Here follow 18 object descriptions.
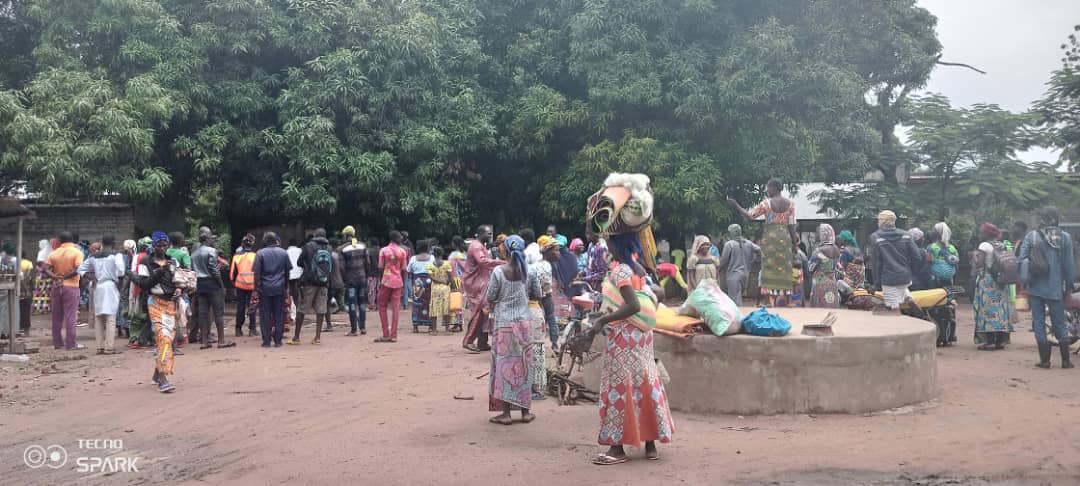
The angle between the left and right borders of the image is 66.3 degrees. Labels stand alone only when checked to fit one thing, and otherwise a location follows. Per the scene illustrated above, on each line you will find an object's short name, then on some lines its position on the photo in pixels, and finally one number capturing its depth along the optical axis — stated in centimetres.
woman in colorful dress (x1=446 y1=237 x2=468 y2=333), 1422
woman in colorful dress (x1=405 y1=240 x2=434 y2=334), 1409
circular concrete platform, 702
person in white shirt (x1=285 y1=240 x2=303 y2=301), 1408
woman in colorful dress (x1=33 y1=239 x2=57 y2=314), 1920
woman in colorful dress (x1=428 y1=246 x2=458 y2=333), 1409
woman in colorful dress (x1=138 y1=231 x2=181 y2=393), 865
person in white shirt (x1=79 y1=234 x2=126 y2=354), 1216
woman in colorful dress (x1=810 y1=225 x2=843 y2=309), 1249
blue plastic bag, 714
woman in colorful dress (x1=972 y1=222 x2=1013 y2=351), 1114
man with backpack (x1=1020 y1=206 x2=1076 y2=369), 920
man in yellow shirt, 1239
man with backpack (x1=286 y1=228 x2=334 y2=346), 1312
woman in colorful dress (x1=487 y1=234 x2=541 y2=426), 705
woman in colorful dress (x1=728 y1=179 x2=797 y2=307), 1036
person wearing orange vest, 1331
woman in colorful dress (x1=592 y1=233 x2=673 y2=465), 562
